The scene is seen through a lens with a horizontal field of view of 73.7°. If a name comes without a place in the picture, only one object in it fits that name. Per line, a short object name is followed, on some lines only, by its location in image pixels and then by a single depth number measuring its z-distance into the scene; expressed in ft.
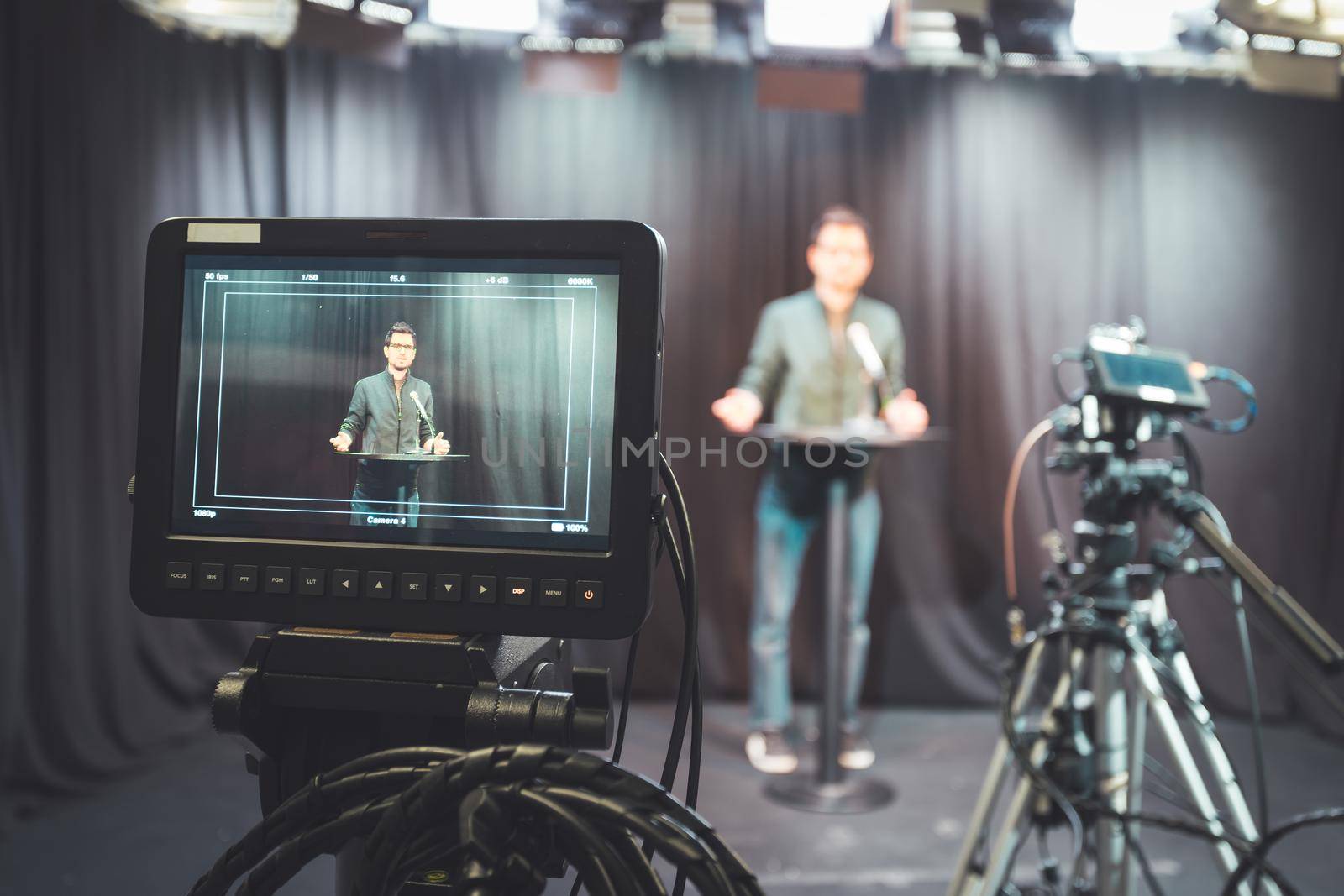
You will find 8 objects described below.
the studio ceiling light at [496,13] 7.95
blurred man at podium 8.01
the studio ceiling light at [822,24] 7.83
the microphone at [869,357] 8.50
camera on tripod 3.67
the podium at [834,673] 7.22
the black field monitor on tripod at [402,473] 1.72
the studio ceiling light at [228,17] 8.17
